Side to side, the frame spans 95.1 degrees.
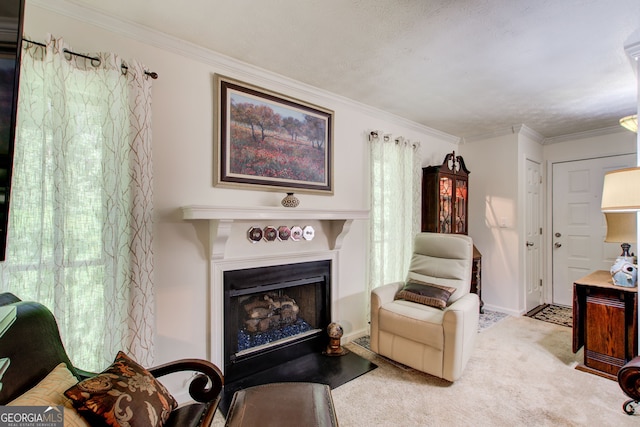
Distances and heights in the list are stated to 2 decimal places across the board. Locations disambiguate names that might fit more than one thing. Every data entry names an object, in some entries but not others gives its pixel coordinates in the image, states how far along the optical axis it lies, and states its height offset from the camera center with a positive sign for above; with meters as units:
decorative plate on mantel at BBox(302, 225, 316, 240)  2.56 -0.15
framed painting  2.17 +0.61
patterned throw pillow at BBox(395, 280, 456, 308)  2.48 -0.69
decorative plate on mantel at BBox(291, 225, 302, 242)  2.47 -0.15
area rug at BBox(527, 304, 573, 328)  3.58 -1.29
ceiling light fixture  2.45 +0.81
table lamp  1.79 +0.02
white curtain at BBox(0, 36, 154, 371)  1.48 +0.07
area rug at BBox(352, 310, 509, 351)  2.91 -1.27
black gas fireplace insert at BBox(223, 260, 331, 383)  2.22 -0.87
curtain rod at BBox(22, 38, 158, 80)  1.50 +0.88
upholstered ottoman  1.24 -0.87
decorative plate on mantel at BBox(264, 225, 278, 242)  2.33 -0.14
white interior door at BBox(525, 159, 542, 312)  3.95 -0.30
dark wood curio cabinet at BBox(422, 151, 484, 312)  3.63 +0.21
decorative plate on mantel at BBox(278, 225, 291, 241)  2.40 -0.14
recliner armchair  2.14 -0.80
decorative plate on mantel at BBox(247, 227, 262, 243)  2.26 -0.15
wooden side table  2.30 -0.90
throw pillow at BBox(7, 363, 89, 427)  0.91 -0.60
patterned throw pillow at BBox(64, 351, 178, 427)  0.98 -0.67
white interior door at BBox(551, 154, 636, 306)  3.81 -0.10
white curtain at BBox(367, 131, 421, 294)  3.13 +0.11
